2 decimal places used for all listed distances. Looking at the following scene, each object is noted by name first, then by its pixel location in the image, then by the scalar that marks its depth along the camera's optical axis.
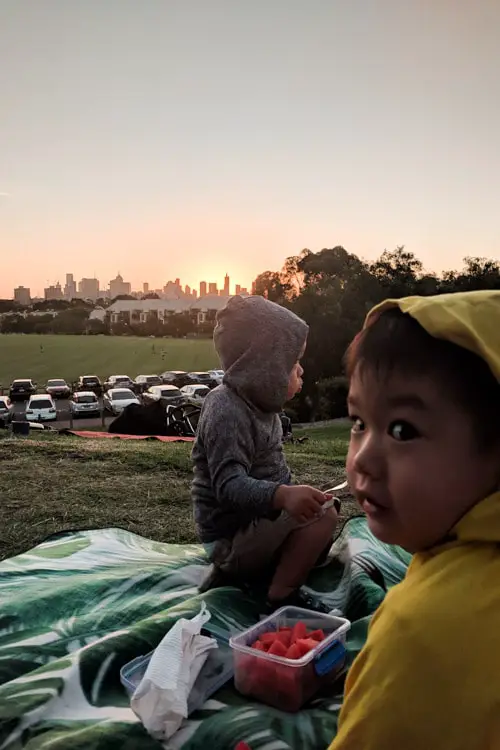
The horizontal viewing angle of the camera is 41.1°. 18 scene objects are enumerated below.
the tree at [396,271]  25.58
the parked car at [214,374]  30.49
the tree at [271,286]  27.66
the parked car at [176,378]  31.56
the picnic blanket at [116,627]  1.85
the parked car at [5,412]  19.44
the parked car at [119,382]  30.69
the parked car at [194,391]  23.93
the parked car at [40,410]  21.36
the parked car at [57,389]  28.97
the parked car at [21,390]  28.28
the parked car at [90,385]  30.00
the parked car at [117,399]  23.64
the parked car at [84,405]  23.06
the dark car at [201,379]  29.95
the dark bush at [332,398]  23.42
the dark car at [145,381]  30.34
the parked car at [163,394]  22.77
